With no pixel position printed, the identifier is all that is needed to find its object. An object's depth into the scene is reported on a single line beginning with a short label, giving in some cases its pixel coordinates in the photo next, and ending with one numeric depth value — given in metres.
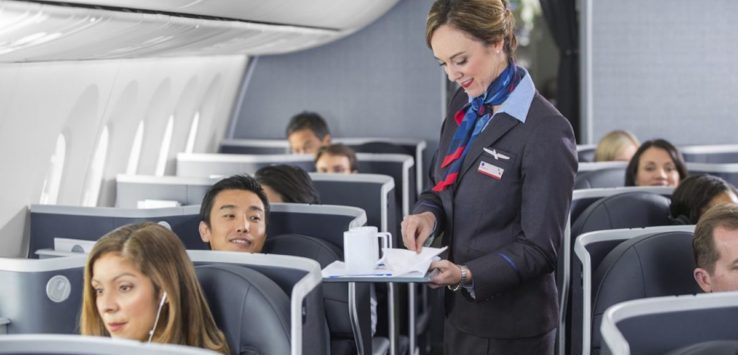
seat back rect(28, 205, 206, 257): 4.68
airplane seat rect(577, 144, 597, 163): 8.35
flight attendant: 3.18
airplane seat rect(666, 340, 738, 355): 2.67
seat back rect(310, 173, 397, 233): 5.66
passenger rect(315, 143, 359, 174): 6.75
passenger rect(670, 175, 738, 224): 4.75
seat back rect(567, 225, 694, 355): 3.89
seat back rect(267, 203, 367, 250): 4.68
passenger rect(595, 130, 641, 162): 7.28
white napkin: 3.14
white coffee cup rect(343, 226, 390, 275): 3.37
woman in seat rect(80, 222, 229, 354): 3.07
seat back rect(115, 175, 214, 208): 5.84
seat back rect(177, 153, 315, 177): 7.06
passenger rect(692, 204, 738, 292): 3.40
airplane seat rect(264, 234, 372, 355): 4.26
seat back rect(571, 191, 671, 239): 4.96
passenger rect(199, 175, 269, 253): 4.38
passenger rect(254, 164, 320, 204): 5.17
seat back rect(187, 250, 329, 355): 3.06
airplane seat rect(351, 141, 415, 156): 8.72
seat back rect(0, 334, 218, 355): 2.07
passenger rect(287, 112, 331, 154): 8.10
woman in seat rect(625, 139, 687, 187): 6.07
